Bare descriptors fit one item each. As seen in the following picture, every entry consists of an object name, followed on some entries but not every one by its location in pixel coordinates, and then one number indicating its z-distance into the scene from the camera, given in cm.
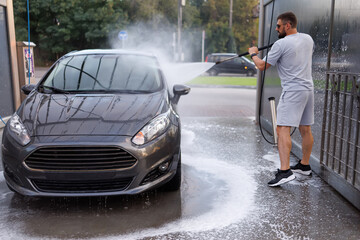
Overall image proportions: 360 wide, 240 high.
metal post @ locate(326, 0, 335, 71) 432
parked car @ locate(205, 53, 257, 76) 2534
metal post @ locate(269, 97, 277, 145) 456
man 405
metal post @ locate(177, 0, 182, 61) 2806
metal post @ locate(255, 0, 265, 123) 776
